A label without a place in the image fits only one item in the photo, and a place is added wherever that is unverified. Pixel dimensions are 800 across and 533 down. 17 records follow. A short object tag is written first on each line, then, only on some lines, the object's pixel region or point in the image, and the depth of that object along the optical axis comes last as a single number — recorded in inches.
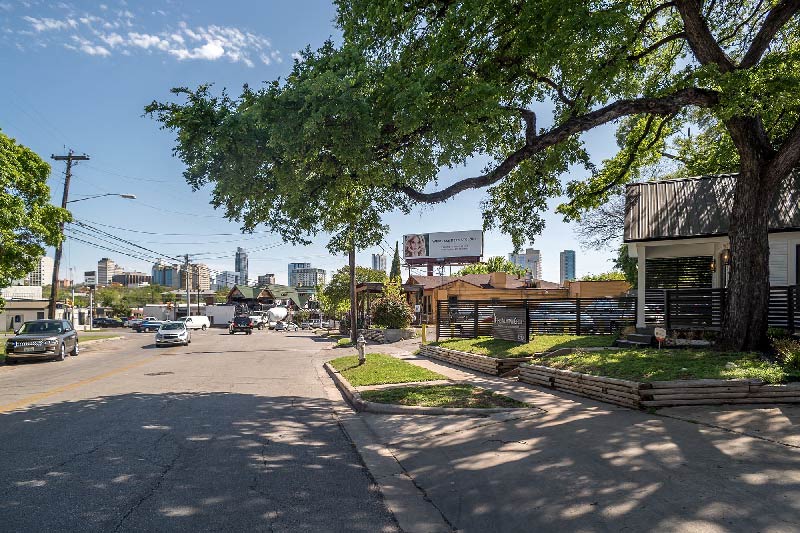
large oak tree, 374.6
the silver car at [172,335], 1239.5
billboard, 2498.8
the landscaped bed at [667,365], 334.6
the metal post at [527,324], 625.0
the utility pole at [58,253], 1175.6
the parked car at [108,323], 3127.5
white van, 2251.5
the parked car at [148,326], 2389.8
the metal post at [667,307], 573.6
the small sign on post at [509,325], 641.0
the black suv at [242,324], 1908.2
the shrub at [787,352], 345.1
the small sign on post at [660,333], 458.0
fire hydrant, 641.6
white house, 612.4
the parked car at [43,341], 795.4
